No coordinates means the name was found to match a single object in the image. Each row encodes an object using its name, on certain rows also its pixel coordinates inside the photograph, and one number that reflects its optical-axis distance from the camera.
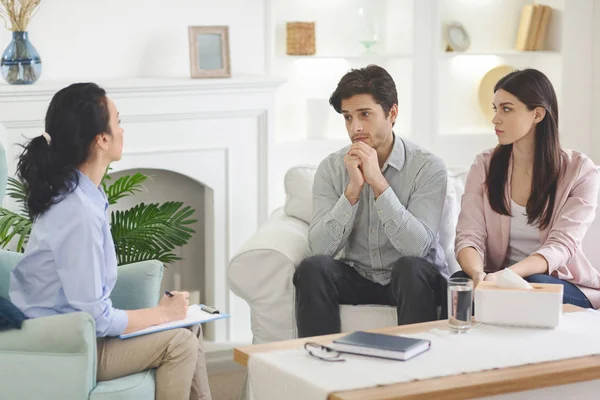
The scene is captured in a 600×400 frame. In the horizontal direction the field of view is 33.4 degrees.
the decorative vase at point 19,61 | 3.76
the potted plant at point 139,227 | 3.59
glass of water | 2.46
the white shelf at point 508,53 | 4.95
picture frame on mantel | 4.20
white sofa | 3.20
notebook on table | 2.25
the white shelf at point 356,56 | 4.65
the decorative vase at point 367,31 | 4.82
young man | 3.14
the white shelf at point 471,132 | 5.06
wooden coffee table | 2.07
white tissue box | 2.51
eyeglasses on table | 2.25
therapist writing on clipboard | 2.44
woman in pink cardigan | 3.18
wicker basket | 4.62
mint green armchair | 2.37
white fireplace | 4.04
